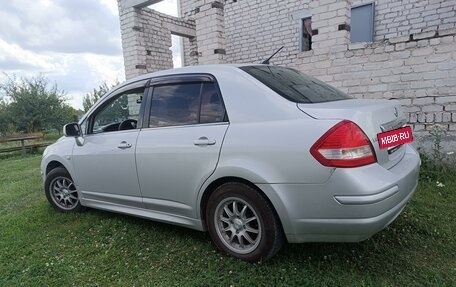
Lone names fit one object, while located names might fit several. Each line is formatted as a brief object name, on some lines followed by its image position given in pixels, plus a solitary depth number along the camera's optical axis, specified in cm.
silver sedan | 207
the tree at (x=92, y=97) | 1968
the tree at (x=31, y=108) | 1658
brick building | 456
